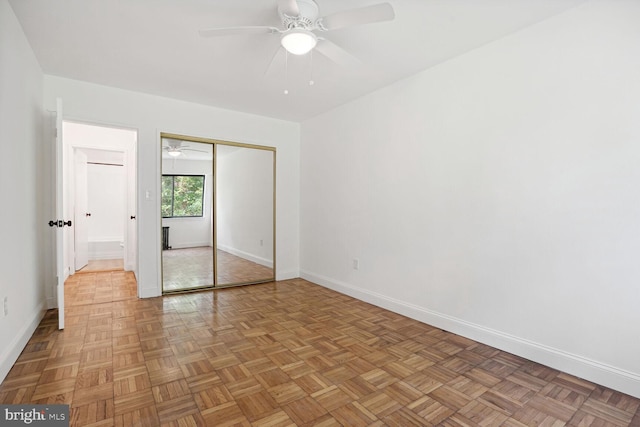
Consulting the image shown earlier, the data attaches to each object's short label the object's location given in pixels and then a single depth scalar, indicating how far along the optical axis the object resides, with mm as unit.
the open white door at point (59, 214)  2627
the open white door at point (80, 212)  4922
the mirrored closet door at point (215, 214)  3873
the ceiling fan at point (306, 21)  1667
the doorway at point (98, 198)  4629
